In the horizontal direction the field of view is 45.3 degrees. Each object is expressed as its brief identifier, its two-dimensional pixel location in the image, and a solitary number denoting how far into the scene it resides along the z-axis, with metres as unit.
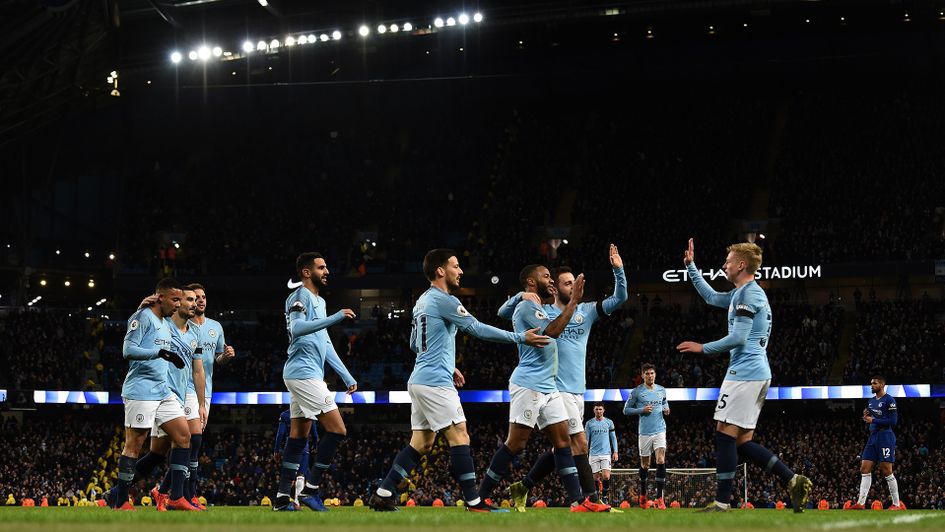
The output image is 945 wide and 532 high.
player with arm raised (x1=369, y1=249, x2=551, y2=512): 12.35
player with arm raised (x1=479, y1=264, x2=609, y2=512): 13.15
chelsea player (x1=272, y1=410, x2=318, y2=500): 21.87
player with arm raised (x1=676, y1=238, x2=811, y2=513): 12.56
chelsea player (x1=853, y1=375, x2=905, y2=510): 21.42
